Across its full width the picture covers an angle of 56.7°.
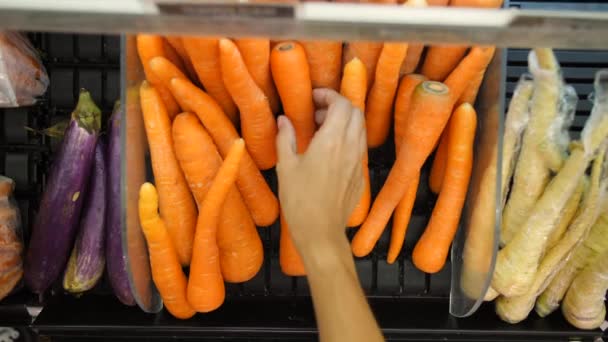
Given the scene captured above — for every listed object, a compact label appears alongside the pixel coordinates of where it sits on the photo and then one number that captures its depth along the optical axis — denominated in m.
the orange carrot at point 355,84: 0.89
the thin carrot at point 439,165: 1.00
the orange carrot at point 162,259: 0.90
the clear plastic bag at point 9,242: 1.04
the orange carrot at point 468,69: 0.89
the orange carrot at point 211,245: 0.88
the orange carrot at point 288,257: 1.02
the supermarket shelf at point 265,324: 1.06
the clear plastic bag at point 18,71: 1.00
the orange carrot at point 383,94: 0.88
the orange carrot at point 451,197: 0.93
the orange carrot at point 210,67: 0.85
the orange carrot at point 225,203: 0.89
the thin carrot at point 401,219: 1.01
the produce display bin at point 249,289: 1.06
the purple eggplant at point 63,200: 1.02
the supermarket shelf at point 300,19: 0.47
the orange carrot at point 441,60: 0.92
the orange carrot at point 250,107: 0.84
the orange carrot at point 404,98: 0.94
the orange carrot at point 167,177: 0.89
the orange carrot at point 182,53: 0.91
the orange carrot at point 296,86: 0.87
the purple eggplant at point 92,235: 1.05
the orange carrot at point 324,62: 0.90
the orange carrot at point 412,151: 0.89
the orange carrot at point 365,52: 0.92
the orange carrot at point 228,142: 0.88
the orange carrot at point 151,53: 0.87
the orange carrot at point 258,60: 0.86
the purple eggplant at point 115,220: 1.03
